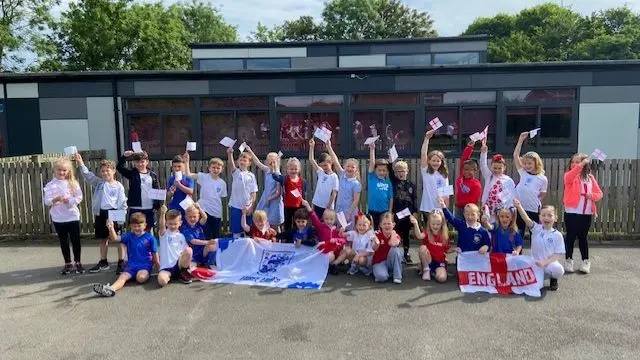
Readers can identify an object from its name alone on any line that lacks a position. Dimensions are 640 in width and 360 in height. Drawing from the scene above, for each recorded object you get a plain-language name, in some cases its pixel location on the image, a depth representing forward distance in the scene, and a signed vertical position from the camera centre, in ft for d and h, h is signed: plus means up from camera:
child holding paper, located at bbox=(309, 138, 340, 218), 22.63 -1.94
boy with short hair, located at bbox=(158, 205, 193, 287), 19.62 -4.17
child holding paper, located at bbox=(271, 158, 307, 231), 23.11 -2.00
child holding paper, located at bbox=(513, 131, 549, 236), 21.39 -1.97
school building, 46.52 +3.64
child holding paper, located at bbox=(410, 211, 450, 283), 19.76 -4.25
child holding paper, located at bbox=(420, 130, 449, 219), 22.30 -1.57
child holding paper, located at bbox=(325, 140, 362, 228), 22.58 -2.18
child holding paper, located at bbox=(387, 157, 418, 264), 22.12 -2.44
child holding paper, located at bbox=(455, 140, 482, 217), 22.07 -1.97
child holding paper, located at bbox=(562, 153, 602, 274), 20.72 -2.68
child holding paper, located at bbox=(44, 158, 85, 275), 20.90 -2.52
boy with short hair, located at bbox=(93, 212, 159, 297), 19.42 -4.17
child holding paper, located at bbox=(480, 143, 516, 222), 21.59 -2.11
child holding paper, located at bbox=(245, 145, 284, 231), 23.43 -2.52
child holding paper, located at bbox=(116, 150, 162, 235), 21.98 -1.58
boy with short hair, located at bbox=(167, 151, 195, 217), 22.39 -1.78
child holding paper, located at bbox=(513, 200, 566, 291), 18.26 -4.02
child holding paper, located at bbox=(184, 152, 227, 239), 23.20 -2.24
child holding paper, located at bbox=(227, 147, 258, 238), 23.28 -2.18
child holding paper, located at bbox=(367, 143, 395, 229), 21.95 -2.08
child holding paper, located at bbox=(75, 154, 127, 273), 21.59 -2.36
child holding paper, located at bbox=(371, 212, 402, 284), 19.44 -4.43
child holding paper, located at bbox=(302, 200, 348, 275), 20.75 -4.08
